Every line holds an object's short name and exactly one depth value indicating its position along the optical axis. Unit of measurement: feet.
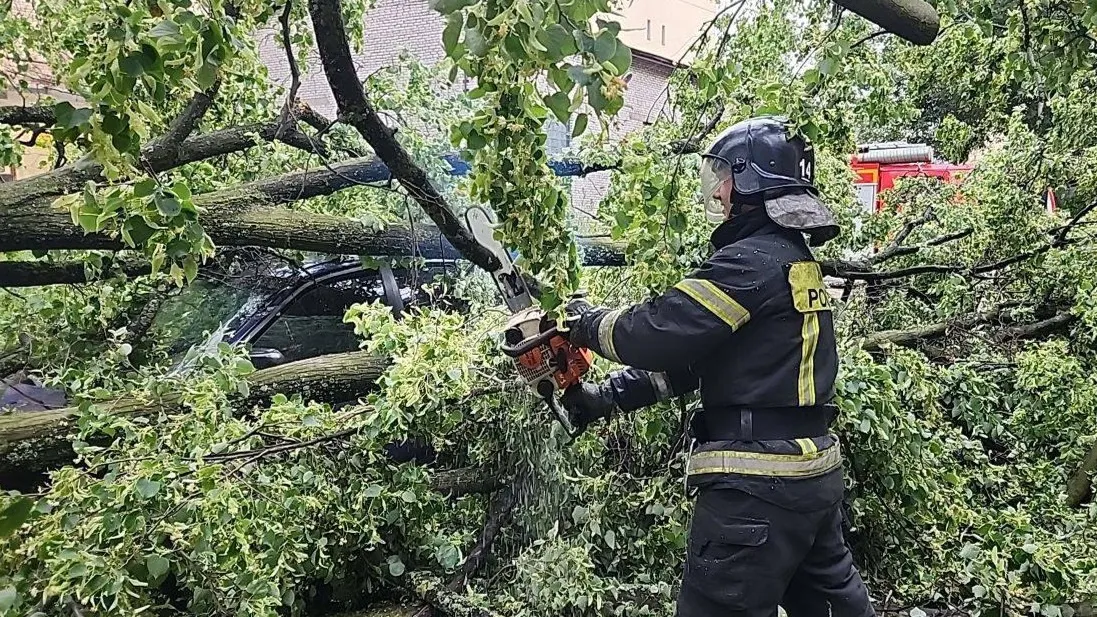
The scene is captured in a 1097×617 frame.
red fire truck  33.94
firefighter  6.72
